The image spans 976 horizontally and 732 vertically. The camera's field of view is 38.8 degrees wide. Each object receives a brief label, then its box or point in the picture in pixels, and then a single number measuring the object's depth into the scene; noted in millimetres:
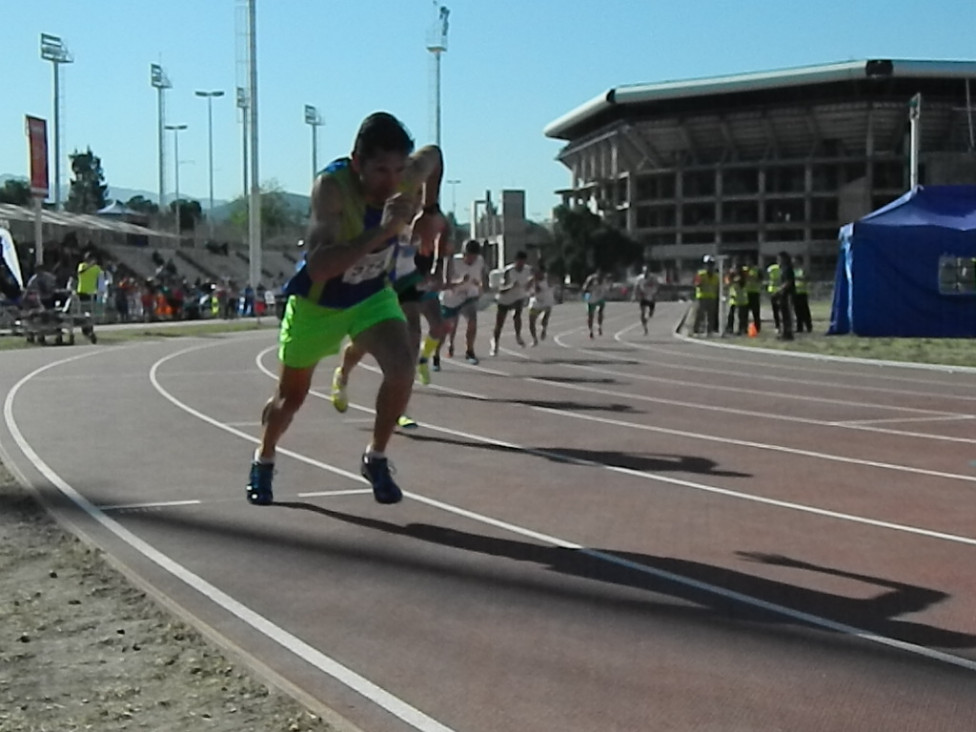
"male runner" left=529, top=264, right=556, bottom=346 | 27938
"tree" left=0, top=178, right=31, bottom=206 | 127931
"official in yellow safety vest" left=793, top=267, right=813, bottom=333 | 30969
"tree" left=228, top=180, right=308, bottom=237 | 141625
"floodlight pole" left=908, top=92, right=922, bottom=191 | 38938
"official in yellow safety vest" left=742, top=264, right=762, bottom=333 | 31250
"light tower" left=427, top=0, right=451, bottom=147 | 75250
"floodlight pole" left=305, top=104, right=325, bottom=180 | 100875
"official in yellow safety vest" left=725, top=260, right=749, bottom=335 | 31203
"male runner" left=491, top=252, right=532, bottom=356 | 25047
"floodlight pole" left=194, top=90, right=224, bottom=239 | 110544
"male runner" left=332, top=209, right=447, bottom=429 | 11094
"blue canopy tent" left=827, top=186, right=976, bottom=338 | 29078
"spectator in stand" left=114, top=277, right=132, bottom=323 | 42469
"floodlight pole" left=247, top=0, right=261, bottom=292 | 53938
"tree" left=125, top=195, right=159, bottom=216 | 143800
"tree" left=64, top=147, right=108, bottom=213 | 163125
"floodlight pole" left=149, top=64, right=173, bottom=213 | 98938
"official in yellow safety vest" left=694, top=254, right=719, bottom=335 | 30969
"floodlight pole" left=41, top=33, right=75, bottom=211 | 72438
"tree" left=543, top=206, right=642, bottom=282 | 109750
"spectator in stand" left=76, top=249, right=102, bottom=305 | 32250
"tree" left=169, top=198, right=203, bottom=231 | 124750
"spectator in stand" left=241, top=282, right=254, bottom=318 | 53078
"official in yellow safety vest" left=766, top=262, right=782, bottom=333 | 29167
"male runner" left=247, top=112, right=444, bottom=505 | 6996
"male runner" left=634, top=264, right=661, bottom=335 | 35531
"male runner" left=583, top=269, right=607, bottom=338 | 33562
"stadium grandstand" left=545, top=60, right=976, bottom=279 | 105625
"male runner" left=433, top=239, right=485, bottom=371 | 19484
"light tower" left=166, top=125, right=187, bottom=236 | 110500
